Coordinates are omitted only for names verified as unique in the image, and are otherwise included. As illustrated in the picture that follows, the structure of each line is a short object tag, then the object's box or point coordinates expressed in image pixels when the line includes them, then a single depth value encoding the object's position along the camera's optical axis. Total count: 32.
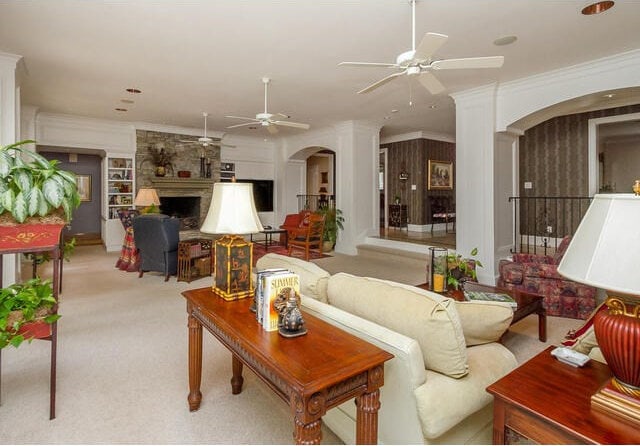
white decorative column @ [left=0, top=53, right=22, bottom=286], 3.86
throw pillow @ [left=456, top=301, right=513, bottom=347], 1.68
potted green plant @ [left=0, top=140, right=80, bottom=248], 1.85
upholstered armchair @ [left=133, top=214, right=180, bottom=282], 5.06
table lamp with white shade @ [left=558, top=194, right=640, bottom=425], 0.92
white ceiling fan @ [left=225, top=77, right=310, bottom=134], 4.74
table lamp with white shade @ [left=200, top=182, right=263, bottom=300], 1.85
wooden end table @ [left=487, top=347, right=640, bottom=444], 0.98
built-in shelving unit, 7.55
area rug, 7.17
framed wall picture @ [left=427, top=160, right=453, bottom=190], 9.12
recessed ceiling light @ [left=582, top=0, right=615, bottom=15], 2.83
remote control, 1.32
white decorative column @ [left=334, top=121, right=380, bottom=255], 7.51
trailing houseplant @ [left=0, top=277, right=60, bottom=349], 1.74
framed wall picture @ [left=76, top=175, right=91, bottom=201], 9.16
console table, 1.06
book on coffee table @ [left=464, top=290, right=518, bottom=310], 2.58
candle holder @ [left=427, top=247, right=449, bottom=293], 2.97
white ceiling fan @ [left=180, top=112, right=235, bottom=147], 6.55
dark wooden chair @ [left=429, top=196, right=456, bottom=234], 9.14
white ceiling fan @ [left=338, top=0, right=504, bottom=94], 2.57
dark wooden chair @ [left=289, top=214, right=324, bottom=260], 6.92
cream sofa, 1.33
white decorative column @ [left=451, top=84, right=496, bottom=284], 5.03
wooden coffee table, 2.90
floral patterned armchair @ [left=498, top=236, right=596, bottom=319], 3.59
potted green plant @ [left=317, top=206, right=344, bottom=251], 7.79
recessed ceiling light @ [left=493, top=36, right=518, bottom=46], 3.48
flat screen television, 9.64
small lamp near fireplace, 6.69
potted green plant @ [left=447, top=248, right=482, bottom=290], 3.04
